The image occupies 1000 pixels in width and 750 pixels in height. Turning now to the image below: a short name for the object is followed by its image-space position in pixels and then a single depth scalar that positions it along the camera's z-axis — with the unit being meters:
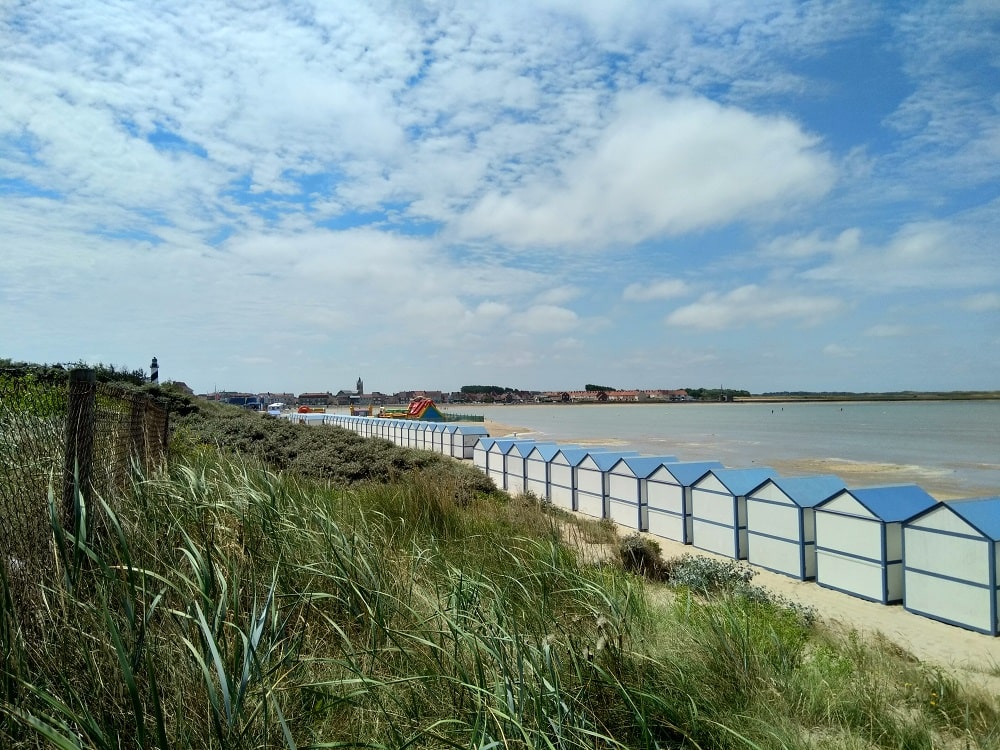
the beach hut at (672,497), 17.56
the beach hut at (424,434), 40.03
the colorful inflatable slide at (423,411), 51.69
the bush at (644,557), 11.68
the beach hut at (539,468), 24.06
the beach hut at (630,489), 19.23
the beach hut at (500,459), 26.64
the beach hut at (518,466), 25.38
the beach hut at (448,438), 36.84
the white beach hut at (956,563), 10.57
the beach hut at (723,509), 15.78
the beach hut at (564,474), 22.47
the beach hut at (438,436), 38.14
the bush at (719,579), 10.02
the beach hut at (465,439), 35.31
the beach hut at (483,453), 28.12
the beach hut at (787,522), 14.03
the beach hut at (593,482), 20.88
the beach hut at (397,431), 44.72
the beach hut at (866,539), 12.23
